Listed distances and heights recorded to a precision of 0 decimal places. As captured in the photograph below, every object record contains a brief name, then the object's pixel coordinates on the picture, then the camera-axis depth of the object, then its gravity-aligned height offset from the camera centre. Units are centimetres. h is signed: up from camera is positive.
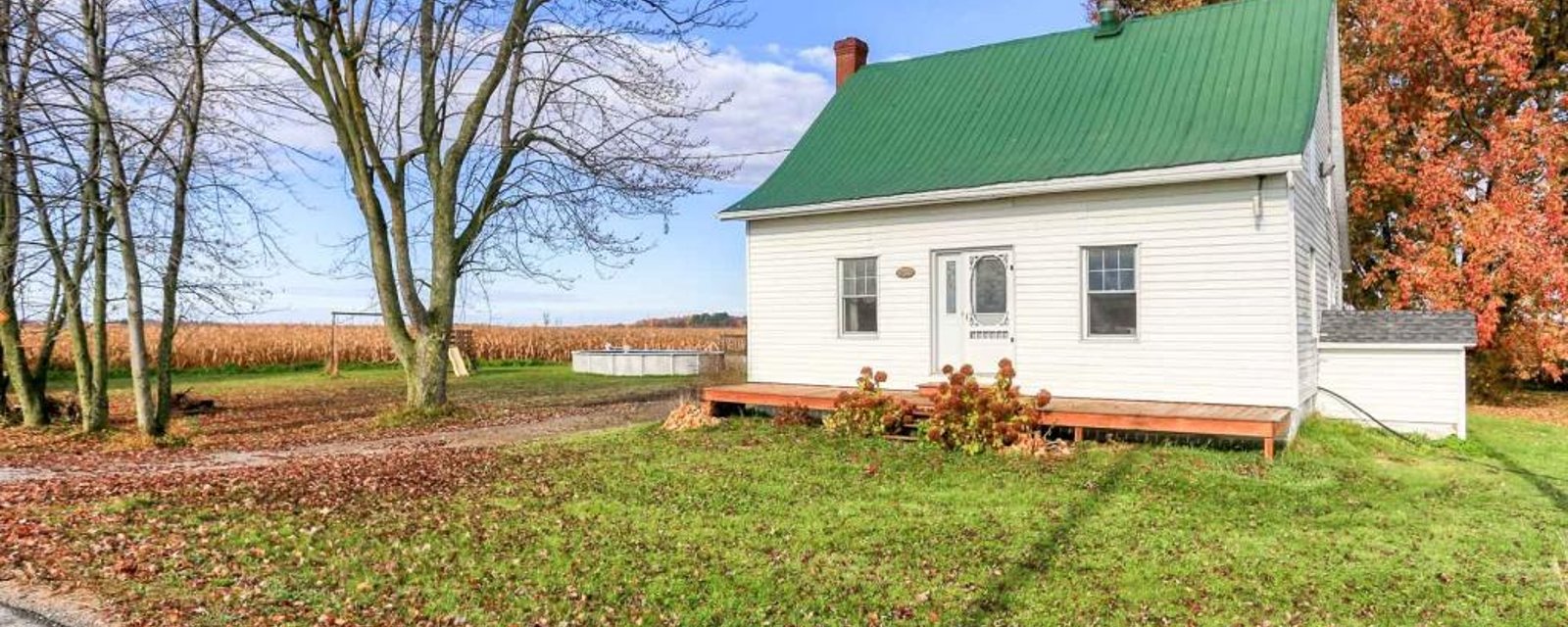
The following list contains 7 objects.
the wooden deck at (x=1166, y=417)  932 -93
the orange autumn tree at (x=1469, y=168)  1678 +298
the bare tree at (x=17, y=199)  1138 +188
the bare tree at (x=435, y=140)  1498 +319
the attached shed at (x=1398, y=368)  1136 -53
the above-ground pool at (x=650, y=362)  2802 -91
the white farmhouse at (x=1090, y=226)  1045 +130
